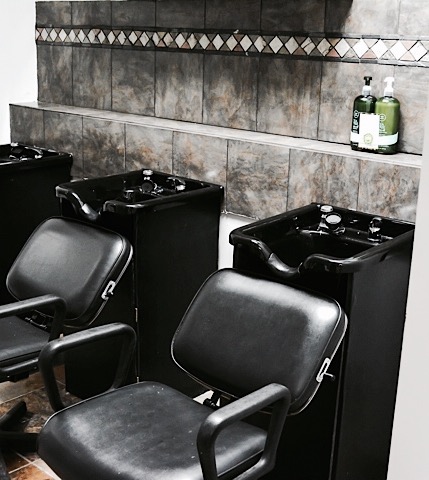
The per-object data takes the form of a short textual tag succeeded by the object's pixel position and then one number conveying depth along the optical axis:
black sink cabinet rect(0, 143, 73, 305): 3.51
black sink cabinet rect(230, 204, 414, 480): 2.21
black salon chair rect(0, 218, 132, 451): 2.50
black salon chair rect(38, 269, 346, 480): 1.84
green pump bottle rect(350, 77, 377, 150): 2.72
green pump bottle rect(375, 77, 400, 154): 2.66
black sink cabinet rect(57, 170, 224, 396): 2.86
